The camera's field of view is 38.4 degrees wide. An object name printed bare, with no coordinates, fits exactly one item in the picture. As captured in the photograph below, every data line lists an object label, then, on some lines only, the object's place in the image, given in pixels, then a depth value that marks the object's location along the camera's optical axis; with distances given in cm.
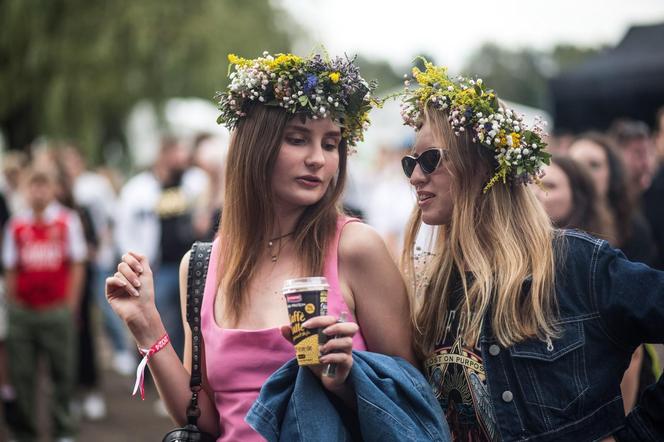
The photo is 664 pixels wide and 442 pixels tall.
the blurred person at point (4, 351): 819
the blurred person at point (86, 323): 949
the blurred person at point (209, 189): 793
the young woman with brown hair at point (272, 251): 318
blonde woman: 299
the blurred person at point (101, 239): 1118
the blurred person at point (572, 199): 516
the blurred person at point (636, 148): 846
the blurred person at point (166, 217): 882
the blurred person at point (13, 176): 1120
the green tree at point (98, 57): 1844
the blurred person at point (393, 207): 918
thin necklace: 341
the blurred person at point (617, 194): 594
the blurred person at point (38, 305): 822
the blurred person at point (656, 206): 715
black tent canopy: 1412
